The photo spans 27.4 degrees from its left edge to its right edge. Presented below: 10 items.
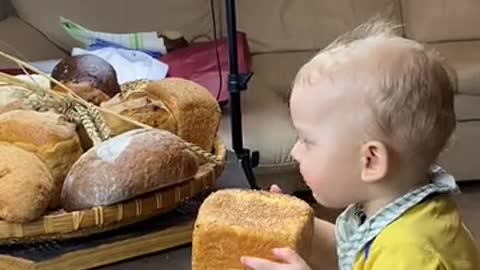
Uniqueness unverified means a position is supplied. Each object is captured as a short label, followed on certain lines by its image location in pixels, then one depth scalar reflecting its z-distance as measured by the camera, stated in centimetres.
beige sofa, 309
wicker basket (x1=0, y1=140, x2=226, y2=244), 113
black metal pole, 236
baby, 100
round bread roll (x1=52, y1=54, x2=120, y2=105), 139
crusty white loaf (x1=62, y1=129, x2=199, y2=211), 115
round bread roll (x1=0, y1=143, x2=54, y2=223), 112
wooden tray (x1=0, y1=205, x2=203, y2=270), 113
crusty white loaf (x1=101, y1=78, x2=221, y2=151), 133
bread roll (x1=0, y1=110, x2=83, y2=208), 120
